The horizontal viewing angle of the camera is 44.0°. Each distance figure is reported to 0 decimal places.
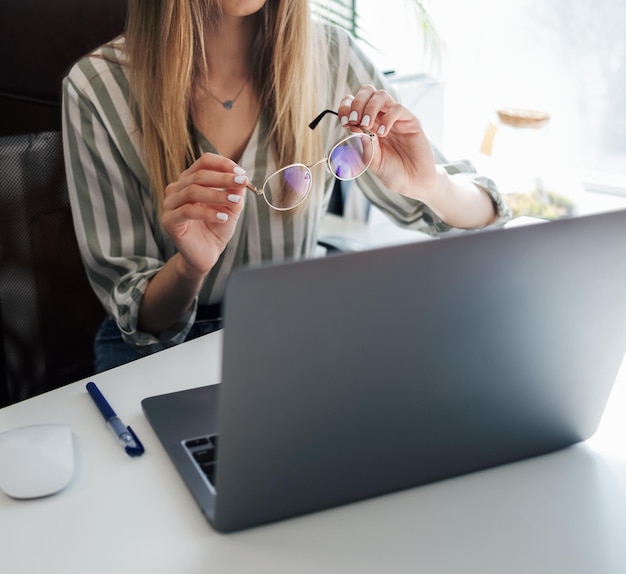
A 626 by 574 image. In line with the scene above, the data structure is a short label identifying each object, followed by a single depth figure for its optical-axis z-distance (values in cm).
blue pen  65
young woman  100
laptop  47
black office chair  104
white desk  53
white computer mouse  60
